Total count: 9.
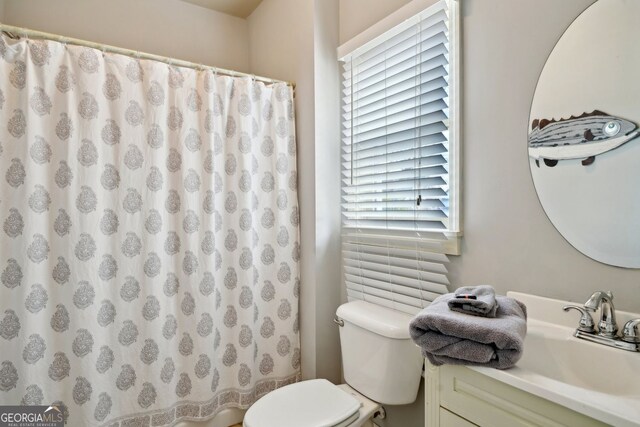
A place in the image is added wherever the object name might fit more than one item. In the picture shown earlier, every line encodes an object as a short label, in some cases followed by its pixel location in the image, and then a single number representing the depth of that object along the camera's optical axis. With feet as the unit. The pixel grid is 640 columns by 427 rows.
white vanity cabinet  2.21
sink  2.00
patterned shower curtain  4.57
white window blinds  4.45
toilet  4.32
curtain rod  4.60
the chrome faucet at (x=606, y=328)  2.66
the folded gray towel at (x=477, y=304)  2.77
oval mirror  2.89
